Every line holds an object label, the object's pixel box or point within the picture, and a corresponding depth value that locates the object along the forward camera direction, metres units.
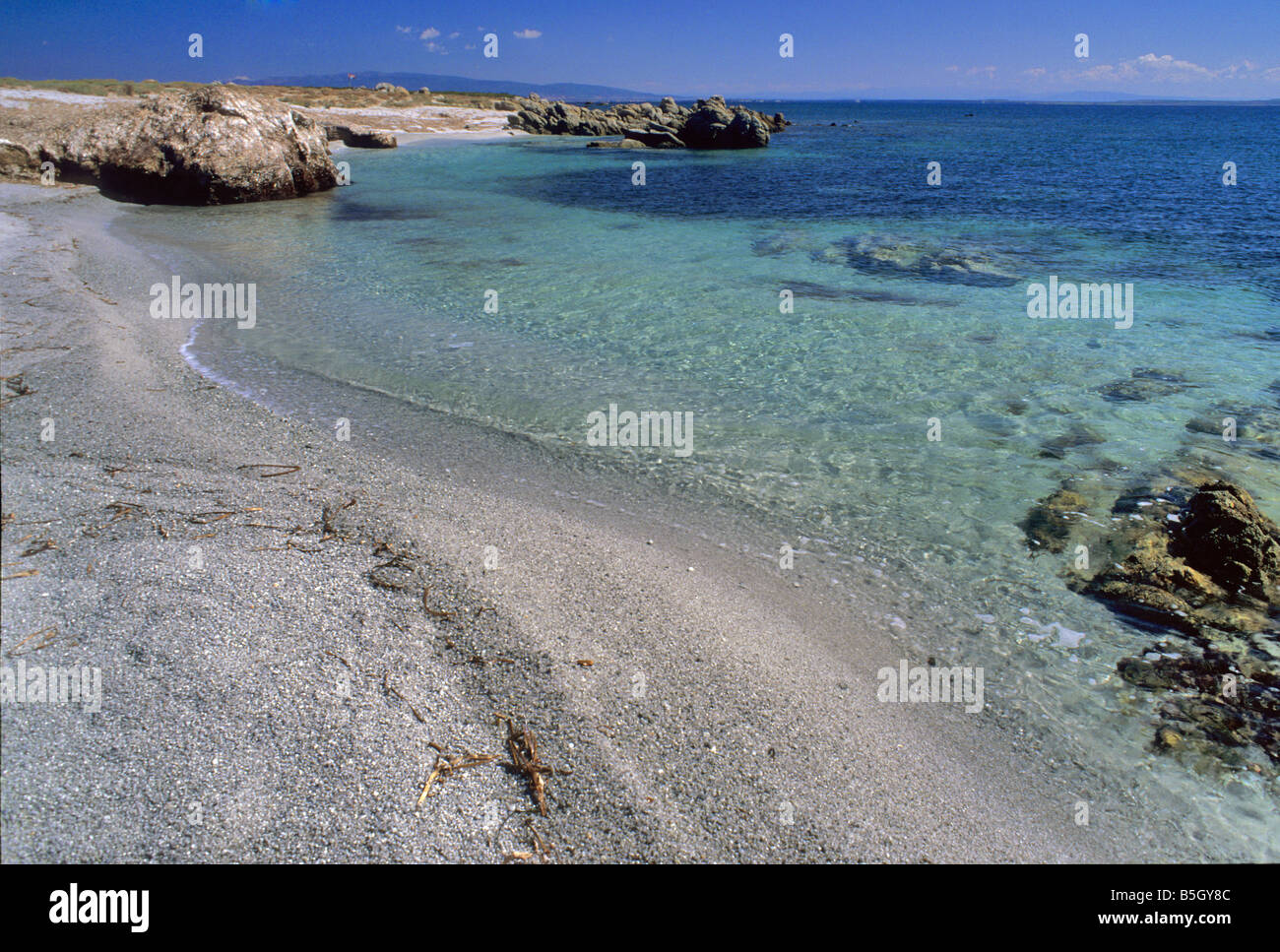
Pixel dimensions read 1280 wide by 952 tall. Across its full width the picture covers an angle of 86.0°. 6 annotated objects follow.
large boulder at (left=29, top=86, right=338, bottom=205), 21.67
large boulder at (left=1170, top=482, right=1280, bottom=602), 5.17
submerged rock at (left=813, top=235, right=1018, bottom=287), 15.27
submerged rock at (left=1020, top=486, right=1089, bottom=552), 5.85
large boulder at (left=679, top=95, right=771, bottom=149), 59.44
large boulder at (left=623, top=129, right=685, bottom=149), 60.81
